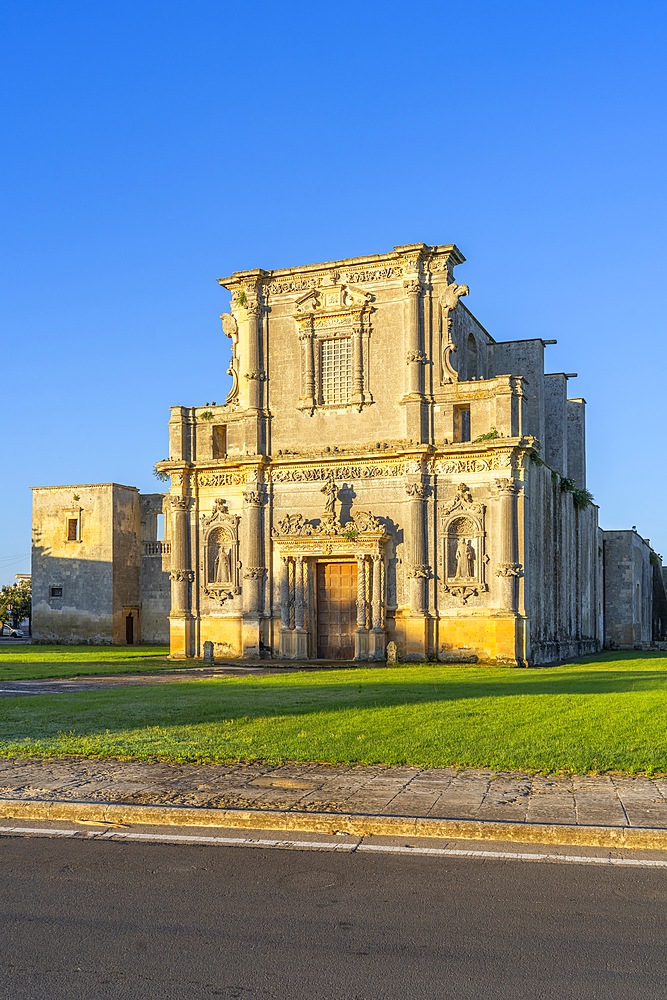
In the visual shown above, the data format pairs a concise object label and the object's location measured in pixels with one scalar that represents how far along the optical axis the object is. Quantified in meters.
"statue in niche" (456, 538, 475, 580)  31.50
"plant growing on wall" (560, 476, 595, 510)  37.38
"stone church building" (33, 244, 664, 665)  31.45
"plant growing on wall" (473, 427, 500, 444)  31.34
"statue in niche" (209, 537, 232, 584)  34.47
